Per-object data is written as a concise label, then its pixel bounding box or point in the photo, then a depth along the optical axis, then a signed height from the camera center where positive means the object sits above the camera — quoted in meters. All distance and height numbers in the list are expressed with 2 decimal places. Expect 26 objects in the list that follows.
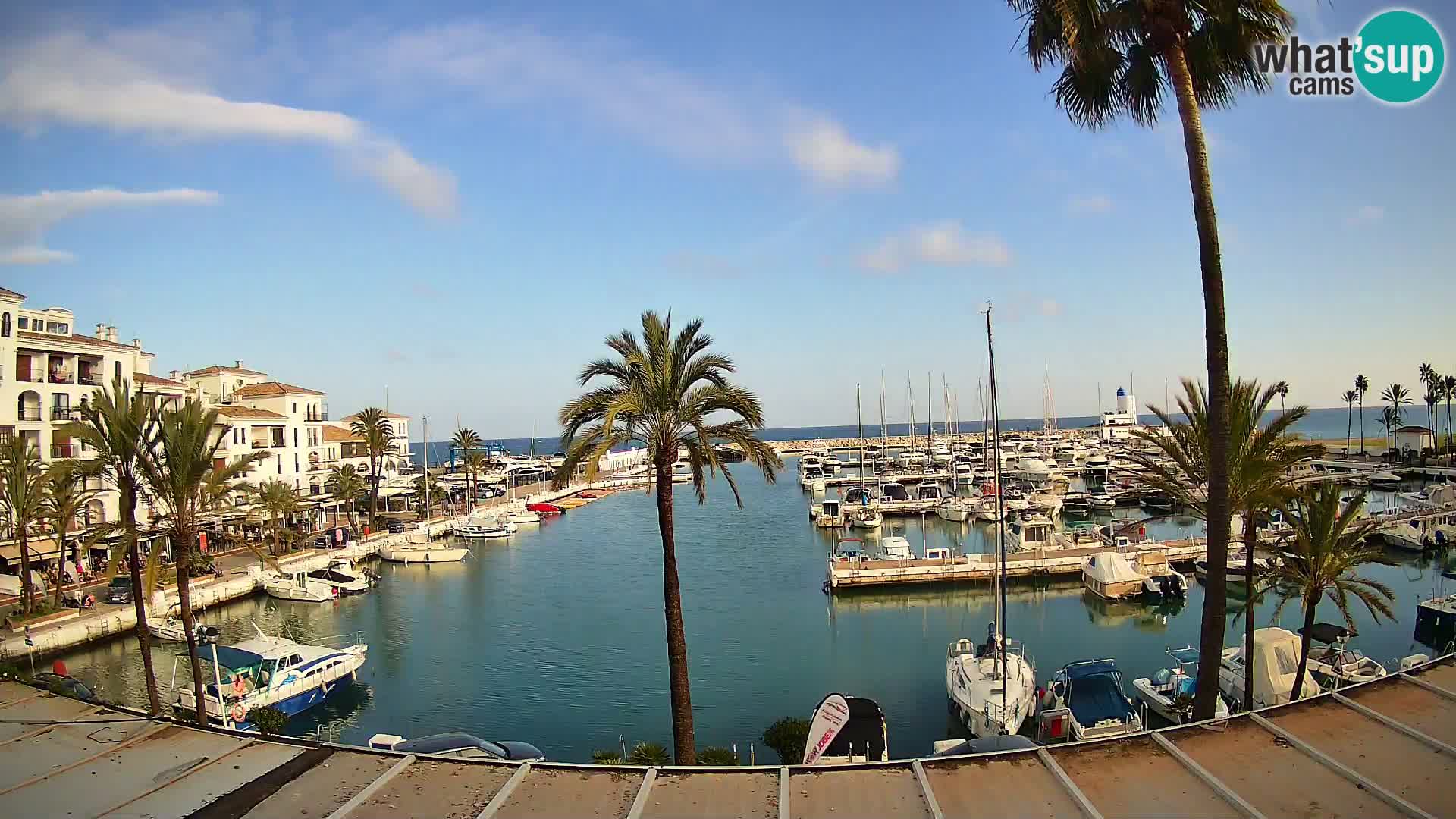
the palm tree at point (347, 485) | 54.28 -3.64
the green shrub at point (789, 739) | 17.09 -7.31
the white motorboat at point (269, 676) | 22.22 -7.53
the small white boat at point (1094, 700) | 18.77 -7.74
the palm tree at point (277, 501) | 44.59 -3.82
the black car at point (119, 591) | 33.00 -6.57
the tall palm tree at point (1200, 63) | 10.27 +4.98
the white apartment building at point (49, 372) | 35.16 +3.51
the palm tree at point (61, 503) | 30.41 -2.52
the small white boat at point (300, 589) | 38.62 -7.77
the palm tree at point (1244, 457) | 14.12 -0.91
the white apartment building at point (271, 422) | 50.22 +1.06
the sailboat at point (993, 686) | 20.23 -7.55
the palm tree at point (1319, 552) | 15.26 -2.95
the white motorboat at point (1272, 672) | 19.58 -6.89
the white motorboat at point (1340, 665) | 20.62 -7.37
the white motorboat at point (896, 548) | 44.53 -7.58
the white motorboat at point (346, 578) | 41.12 -7.88
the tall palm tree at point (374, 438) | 55.44 -0.33
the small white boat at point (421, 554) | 49.94 -7.94
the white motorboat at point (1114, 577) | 37.09 -8.03
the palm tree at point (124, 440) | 16.67 +0.03
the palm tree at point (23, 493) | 29.55 -1.91
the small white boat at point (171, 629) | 30.52 -7.63
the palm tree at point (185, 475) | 16.61 -0.80
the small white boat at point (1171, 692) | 19.53 -7.94
